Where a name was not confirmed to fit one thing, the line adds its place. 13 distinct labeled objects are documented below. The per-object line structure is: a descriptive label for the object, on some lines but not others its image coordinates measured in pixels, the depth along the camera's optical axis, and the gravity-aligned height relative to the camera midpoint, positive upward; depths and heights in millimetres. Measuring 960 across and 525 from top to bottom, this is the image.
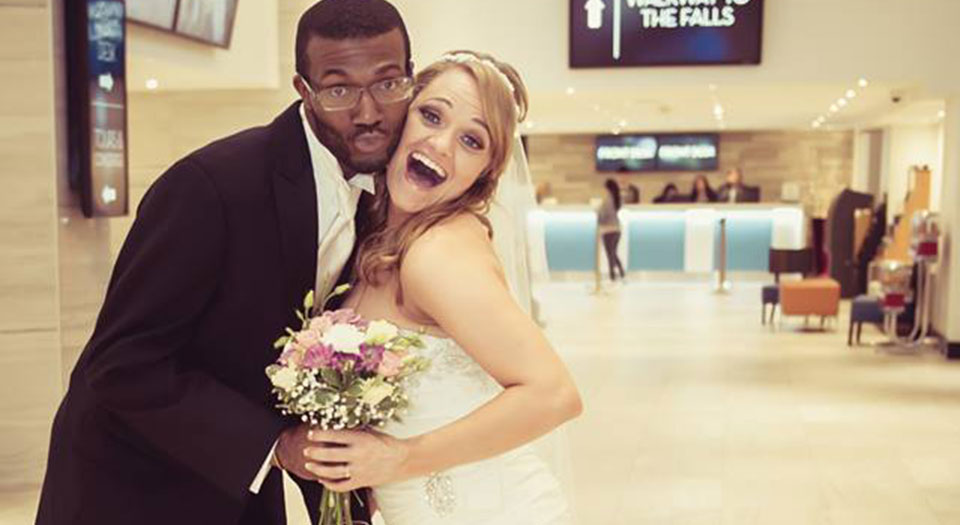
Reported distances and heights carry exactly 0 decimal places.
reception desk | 20609 -1619
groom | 1807 -251
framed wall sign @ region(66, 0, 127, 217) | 6270 +241
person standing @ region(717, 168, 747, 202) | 21666 -774
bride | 2010 -340
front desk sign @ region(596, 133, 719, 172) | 24328 -90
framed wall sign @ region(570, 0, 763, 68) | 10781 +1109
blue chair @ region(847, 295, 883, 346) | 12844 -1833
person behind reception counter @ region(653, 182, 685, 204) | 23641 -993
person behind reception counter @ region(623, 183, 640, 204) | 23672 -999
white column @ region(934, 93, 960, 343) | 11445 -751
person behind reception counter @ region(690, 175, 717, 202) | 22453 -856
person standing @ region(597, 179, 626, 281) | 20094 -1322
